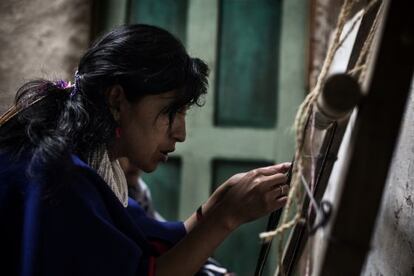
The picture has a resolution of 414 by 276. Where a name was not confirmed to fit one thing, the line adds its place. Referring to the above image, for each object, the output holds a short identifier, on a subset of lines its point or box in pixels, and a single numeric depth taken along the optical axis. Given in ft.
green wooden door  6.50
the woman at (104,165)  2.82
